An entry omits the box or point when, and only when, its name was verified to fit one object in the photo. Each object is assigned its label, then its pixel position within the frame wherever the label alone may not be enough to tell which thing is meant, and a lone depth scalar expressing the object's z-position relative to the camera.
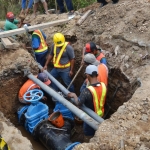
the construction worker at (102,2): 8.99
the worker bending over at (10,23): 8.76
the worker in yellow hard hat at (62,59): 7.25
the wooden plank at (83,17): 8.75
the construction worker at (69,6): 9.66
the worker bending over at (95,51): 6.69
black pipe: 5.33
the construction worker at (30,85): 6.54
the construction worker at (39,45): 7.76
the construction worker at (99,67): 6.13
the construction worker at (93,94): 5.38
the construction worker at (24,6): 10.10
